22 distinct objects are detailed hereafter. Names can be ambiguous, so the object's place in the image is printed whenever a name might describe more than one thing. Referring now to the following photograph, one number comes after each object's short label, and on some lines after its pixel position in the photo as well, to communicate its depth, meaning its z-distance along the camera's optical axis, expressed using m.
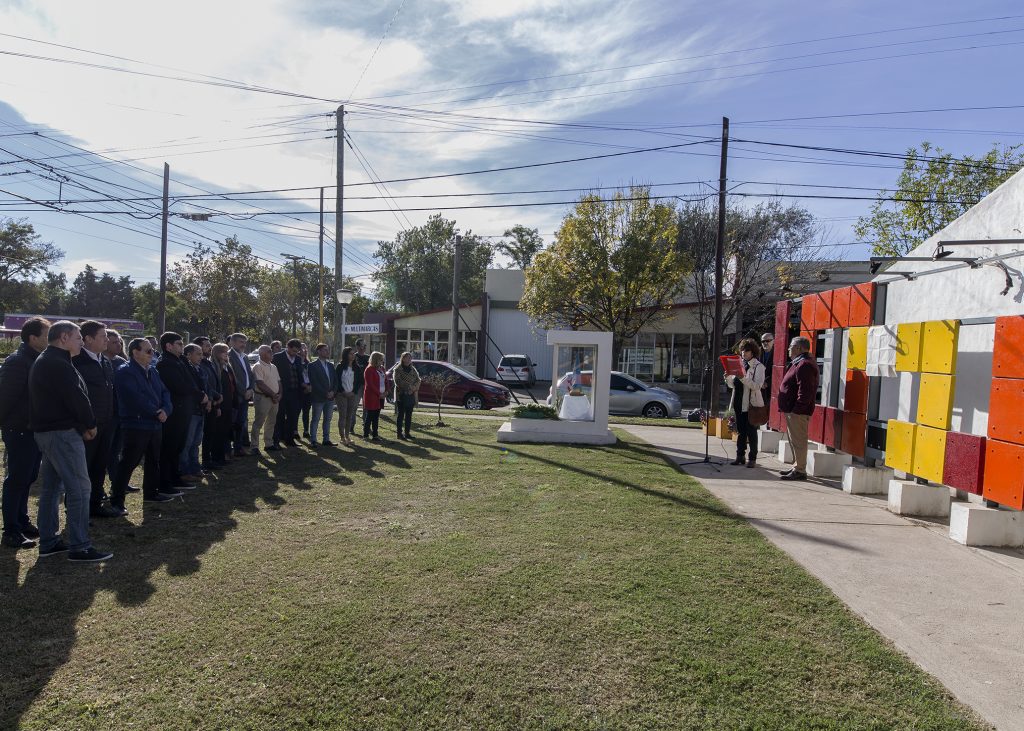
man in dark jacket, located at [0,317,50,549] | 5.10
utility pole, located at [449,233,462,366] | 31.25
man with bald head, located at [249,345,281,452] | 9.72
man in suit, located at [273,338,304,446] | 10.45
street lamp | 19.14
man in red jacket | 8.91
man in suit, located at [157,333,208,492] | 7.34
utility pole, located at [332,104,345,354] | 19.14
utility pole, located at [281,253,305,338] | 34.90
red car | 19.25
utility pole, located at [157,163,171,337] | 24.05
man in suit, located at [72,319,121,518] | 5.64
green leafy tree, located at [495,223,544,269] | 63.91
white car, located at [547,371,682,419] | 18.58
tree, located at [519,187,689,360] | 25.75
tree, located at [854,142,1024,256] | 19.56
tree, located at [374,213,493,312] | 64.19
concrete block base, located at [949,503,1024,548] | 5.91
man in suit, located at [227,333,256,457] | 9.40
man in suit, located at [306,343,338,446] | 10.96
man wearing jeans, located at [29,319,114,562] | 4.77
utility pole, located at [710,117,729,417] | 17.09
